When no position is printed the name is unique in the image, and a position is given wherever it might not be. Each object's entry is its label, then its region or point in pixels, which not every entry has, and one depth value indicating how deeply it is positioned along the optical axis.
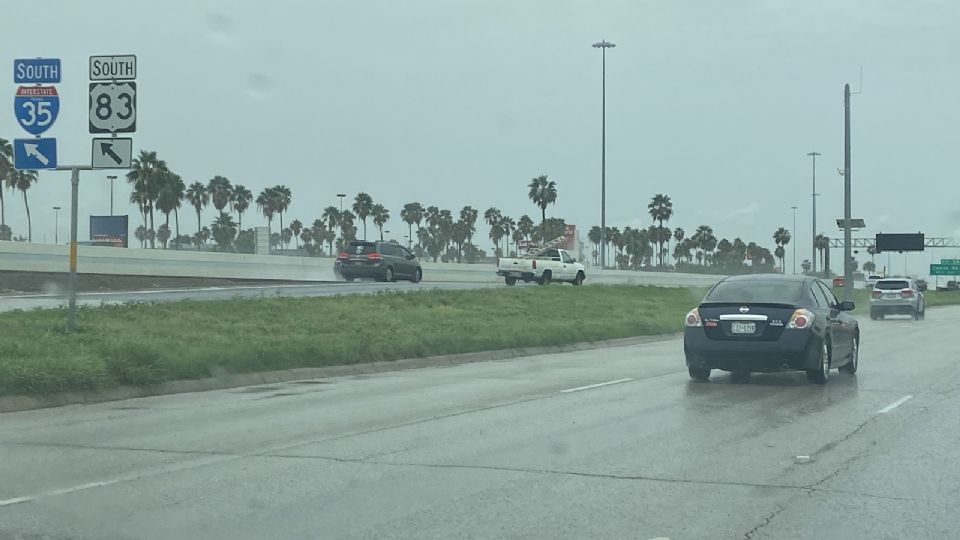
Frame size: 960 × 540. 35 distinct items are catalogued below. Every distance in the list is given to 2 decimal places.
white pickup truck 46.97
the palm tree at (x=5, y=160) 81.54
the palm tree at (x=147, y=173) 78.88
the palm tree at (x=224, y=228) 124.74
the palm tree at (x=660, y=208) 110.06
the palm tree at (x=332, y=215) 135.50
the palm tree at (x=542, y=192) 103.81
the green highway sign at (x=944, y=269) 117.75
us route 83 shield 16.89
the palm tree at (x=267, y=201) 125.06
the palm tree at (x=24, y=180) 99.06
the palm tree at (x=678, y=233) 141.64
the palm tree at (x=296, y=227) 154.00
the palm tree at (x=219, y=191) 120.88
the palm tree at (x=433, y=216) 148.50
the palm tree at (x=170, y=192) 80.81
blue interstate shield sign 16.55
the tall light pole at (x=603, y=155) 56.53
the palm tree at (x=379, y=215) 133.12
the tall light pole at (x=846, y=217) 42.75
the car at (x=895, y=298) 43.31
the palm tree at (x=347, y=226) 135.62
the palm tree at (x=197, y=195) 120.94
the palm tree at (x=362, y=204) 123.50
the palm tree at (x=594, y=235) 165.01
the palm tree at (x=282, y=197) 124.00
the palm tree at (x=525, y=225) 148.62
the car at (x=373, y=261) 42.81
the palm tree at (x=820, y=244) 103.78
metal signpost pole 16.51
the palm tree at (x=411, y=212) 145.12
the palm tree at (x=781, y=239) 131.88
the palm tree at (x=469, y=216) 149.88
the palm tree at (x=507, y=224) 149.62
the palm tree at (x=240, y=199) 123.18
